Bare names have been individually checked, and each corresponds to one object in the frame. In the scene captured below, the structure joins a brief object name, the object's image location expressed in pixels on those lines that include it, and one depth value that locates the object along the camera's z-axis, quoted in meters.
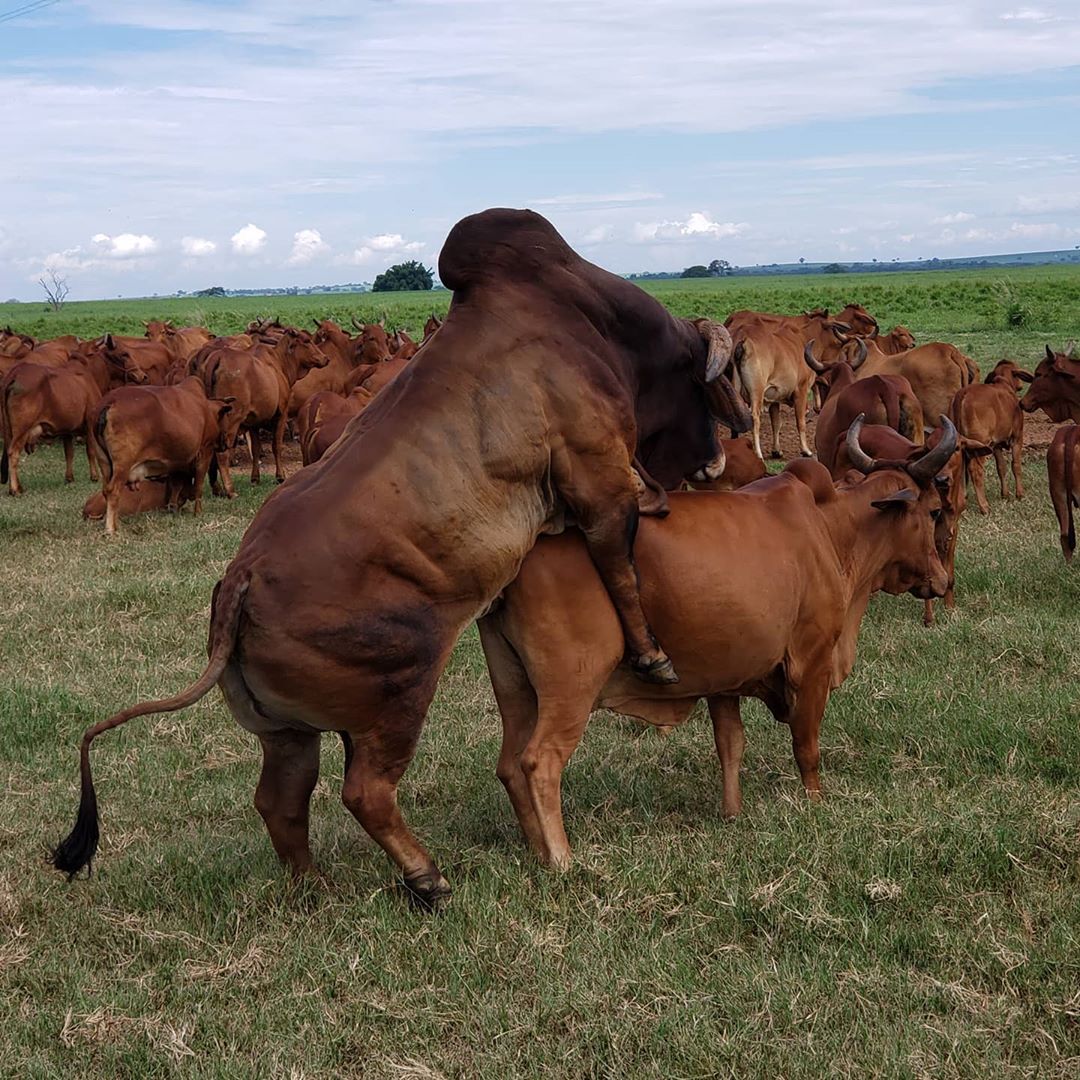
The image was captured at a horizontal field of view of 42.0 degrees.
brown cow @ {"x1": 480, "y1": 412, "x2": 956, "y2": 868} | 5.72
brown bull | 5.07
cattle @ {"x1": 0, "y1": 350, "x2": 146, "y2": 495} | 17.92
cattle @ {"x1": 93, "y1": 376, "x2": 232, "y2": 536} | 15.04
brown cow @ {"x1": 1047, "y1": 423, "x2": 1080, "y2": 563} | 10.80
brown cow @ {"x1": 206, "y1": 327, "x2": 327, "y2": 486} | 18.02
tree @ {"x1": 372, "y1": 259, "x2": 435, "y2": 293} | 110.05
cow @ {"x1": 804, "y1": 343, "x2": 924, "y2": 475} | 12.71
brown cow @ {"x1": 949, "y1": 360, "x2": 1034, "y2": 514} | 14.26
